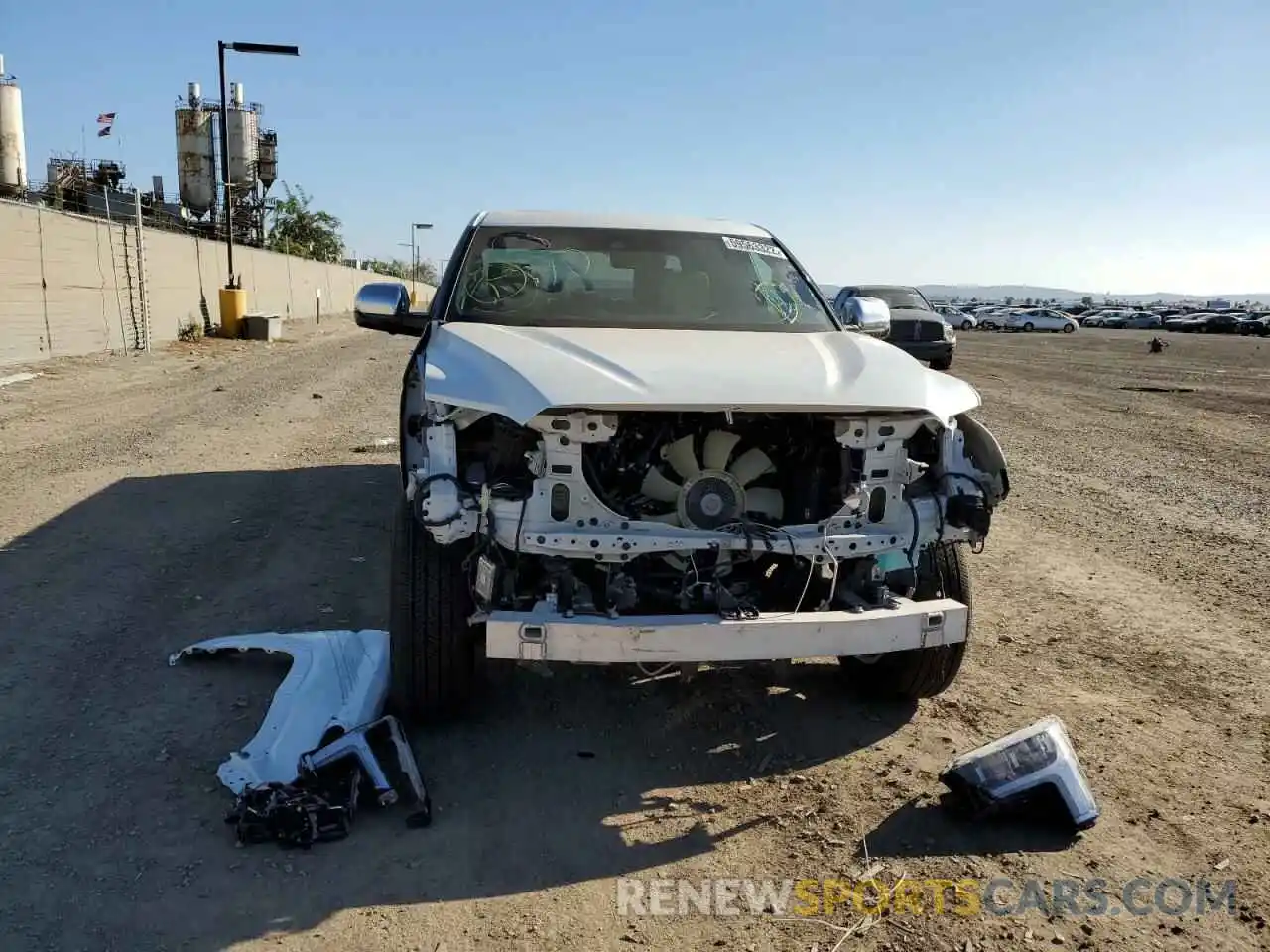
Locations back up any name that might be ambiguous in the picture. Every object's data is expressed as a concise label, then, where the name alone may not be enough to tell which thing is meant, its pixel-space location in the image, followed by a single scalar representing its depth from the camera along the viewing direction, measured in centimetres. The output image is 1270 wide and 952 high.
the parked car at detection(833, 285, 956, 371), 1684
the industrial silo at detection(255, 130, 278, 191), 4544
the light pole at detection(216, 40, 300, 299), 1962
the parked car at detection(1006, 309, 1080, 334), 5338
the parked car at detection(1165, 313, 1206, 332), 5954
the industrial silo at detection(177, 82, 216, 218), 3997
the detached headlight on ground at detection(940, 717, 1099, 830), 290
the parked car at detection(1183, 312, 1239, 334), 5472
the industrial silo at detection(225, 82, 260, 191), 4197
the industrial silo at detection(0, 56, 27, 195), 3234
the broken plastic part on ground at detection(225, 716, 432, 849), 276
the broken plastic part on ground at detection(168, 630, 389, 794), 301
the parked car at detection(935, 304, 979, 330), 5207
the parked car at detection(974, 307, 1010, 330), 5459
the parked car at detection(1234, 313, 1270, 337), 5110
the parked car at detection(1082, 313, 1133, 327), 6862
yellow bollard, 2241
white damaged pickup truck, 296
